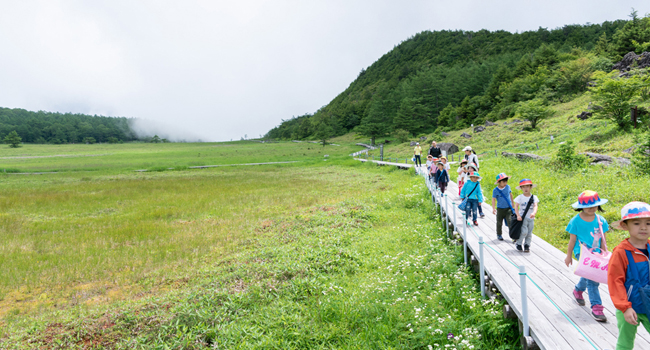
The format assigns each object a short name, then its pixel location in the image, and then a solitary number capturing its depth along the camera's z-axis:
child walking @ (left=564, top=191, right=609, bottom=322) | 4.48
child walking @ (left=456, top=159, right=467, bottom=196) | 12.18
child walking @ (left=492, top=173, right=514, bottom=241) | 7.68
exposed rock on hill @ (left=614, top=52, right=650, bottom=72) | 34.89
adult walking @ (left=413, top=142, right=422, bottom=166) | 20.80
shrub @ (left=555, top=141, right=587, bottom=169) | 15.09
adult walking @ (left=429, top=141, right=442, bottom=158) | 15.94
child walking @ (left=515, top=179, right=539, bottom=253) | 6.83
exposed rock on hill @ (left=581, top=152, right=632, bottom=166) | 13.55
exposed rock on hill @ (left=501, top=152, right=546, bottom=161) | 18.58
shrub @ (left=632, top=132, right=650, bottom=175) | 12.03
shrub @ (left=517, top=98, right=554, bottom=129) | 31.03
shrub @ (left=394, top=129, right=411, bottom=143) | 67.25
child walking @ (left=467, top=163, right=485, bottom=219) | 9.48
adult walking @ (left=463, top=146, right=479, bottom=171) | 11.94
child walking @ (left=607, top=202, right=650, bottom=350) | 3.24
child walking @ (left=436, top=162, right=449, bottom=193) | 13.08
